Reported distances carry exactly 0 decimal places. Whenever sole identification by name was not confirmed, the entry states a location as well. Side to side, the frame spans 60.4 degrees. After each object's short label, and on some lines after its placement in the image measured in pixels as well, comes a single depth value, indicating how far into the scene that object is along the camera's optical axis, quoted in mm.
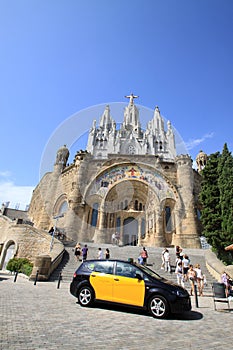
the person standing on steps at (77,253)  12932
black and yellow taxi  4836
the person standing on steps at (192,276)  8359
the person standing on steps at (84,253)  12164
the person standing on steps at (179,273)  9027
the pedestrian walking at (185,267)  9573
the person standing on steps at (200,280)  8734
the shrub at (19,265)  13414
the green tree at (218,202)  12172
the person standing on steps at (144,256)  11859
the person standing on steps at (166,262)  11259
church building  20422
